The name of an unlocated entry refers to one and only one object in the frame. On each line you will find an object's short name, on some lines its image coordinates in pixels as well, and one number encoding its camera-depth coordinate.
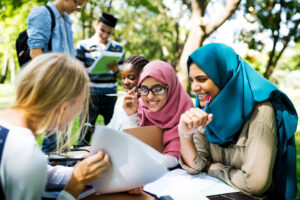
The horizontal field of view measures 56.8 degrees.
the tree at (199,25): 5.47
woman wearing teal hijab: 1.53
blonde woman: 0.99
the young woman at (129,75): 2.85
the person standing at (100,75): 3.92
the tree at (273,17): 8.93
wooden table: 1.32
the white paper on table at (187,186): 1.43
